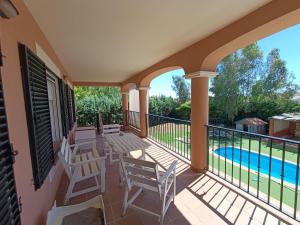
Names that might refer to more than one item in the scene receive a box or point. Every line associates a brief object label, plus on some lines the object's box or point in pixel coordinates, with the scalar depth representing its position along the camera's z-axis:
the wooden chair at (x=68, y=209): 1.57
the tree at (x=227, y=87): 12.98
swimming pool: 5.08
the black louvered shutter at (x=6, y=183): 0.94
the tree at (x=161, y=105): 14.12
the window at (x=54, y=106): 2.96
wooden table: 2.66
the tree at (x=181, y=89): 17.75
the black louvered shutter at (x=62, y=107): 3.43
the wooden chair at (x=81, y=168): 2.24
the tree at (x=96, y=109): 9.71
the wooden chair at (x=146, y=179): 1.81
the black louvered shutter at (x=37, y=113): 1.48
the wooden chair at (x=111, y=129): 4.49
